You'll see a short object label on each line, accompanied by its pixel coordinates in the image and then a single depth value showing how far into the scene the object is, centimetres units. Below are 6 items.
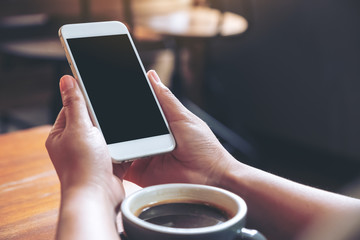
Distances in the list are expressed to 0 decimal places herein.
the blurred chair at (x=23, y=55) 174
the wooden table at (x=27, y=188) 59
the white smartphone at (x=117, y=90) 66
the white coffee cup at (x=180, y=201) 41
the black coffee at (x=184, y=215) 47
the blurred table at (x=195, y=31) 177
